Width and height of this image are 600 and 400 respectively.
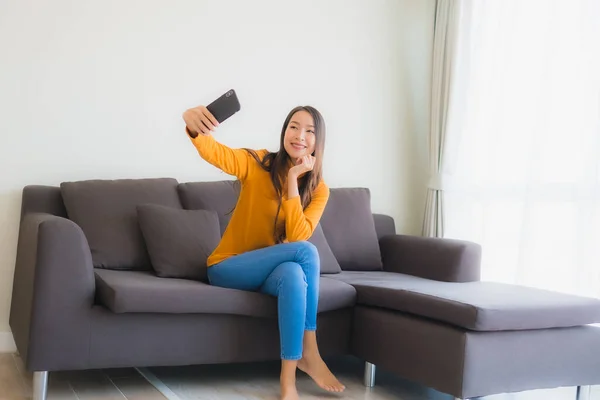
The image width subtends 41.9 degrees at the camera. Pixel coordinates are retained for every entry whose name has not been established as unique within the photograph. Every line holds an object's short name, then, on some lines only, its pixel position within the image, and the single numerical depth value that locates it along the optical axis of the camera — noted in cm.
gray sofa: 279
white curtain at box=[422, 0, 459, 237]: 440
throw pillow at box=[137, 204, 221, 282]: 333
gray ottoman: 277
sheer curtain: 359
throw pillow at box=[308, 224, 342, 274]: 378
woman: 294
